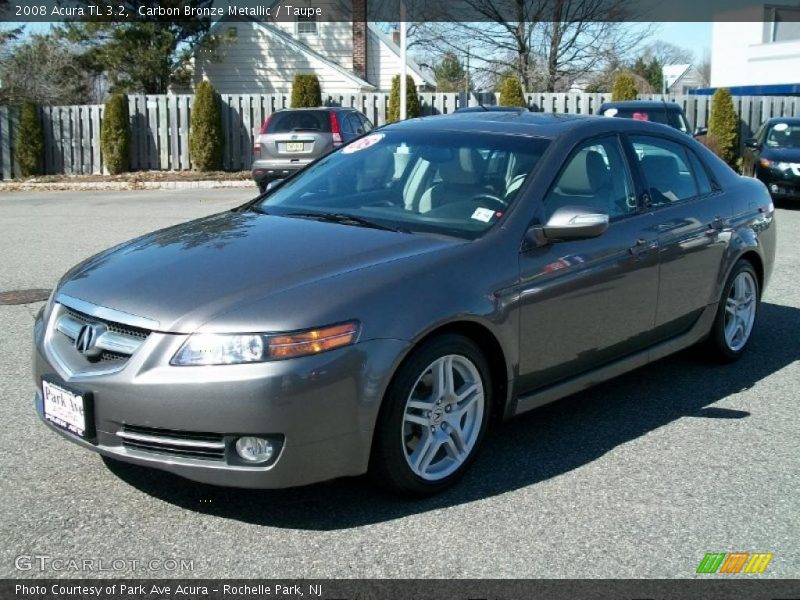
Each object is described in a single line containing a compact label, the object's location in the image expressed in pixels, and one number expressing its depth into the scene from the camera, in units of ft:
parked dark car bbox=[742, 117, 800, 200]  52.85
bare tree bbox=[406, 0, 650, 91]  117.29
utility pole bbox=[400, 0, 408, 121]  61.18
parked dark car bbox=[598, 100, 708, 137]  58.44
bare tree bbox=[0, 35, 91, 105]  109.60
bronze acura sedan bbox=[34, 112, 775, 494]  11.61
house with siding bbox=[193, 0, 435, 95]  111.45
